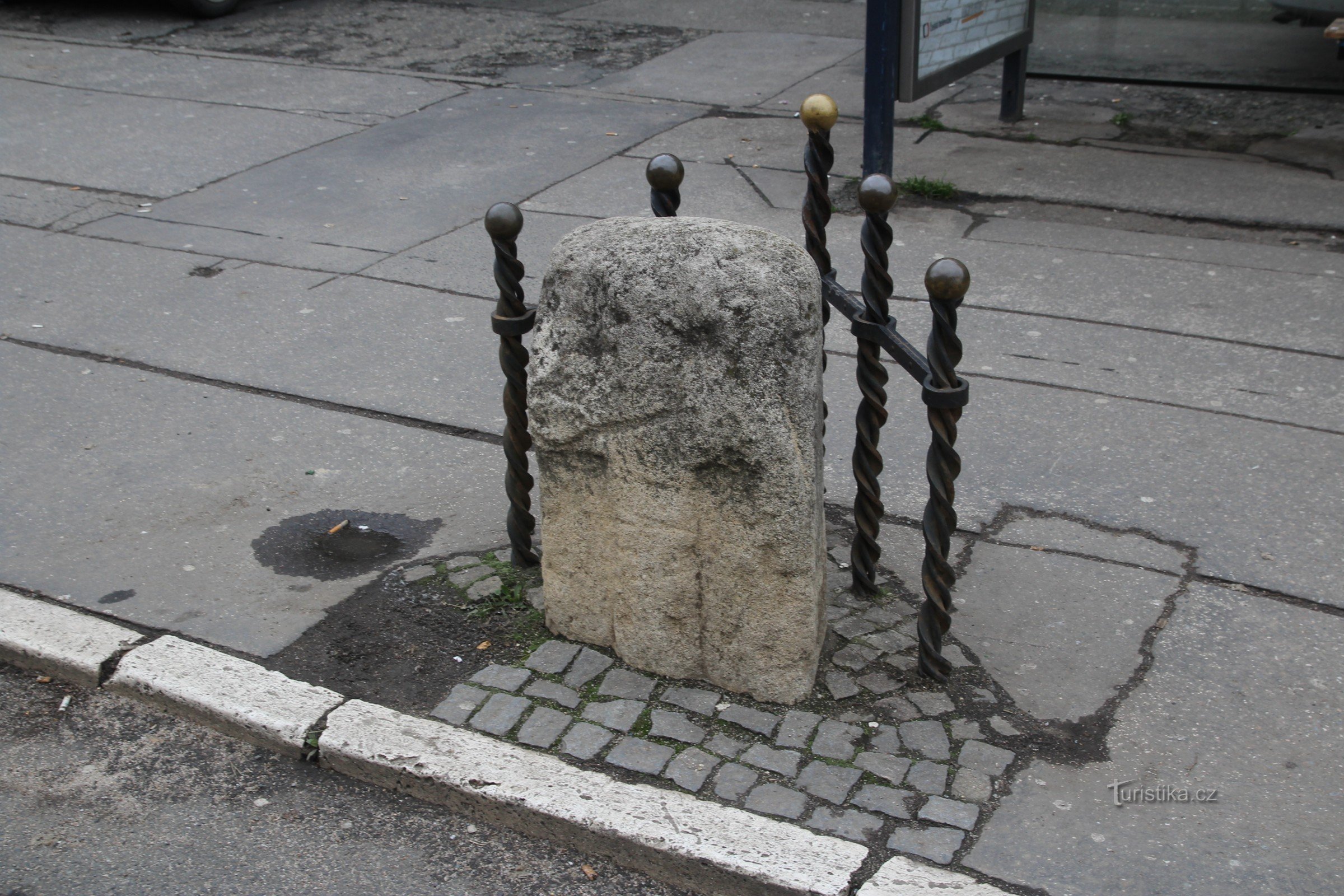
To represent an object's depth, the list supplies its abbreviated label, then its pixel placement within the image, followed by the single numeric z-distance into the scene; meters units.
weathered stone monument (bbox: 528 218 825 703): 3.01
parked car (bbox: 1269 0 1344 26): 9.19
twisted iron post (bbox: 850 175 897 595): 3.36
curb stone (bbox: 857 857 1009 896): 2.78
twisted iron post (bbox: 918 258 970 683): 3.09
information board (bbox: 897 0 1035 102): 7.09
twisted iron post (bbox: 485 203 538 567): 3.59
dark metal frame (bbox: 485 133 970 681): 3.17
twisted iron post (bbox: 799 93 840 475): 3.61
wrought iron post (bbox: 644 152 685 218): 3.80
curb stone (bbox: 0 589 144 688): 3.63
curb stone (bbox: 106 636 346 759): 3.37
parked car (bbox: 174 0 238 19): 12.15
